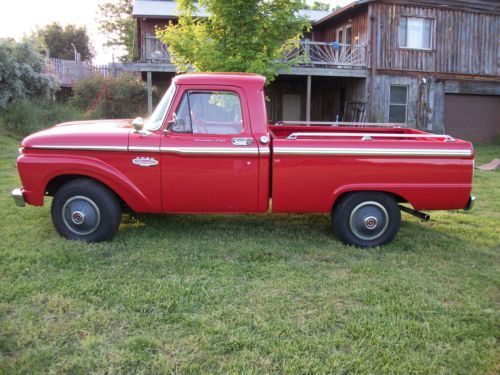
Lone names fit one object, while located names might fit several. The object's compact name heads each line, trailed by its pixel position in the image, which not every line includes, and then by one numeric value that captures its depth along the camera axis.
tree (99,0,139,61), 43.50
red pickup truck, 5.29
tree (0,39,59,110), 16.73
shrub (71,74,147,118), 20.36
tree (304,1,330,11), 35.18
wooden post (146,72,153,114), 16.50
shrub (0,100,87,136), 16.36
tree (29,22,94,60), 38.84
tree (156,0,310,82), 8.37
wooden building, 17.80
